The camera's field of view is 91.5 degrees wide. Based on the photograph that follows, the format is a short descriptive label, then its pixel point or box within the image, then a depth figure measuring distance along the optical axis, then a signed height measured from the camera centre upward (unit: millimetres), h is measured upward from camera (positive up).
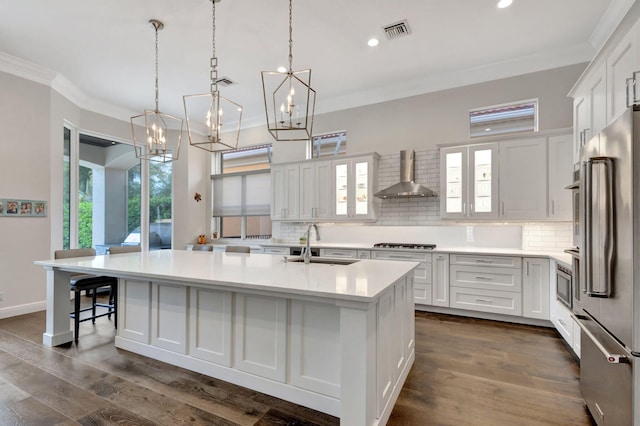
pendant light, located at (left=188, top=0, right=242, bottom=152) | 5354 +1945
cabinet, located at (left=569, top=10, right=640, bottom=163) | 2027 +1022
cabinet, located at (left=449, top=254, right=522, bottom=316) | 3748 -863
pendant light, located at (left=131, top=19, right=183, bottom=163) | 6043 +1579
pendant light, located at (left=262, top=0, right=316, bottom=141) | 4630 +1999
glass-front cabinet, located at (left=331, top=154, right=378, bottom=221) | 4875 +432
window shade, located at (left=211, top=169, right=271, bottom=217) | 6301 +426
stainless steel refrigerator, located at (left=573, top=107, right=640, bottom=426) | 1428 -279
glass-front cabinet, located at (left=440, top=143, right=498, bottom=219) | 4059 +444
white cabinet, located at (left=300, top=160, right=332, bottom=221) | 5211 +411
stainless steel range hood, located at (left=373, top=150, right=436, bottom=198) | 4369 +400
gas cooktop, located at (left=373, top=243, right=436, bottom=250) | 4385 -458
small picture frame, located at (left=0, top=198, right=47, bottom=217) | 4012 +77
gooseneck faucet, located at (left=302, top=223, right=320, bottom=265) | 2748 -373
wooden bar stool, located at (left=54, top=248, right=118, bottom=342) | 3254 -737
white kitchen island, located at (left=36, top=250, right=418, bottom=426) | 1677 -779
